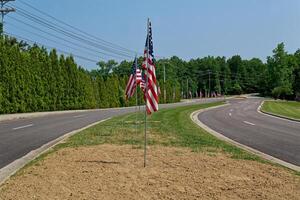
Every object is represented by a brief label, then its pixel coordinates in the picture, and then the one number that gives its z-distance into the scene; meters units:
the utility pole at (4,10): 45.42
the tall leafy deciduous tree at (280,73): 116.50
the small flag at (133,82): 18.47
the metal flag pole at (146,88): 8.91
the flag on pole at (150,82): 8.73
